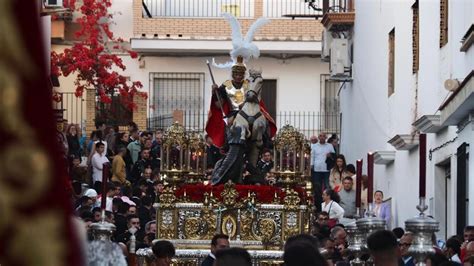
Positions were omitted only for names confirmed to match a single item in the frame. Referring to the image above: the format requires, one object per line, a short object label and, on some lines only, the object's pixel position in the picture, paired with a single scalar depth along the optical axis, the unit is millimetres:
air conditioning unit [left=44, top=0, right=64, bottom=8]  35028
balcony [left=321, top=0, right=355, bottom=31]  37562
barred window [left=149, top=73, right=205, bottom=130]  46438
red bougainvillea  43625
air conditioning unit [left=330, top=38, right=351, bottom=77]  37562
